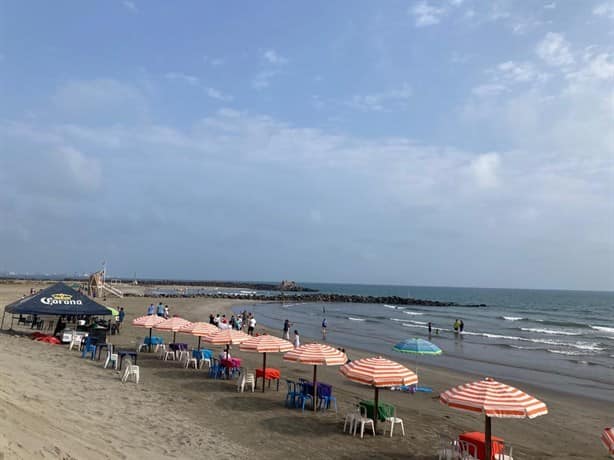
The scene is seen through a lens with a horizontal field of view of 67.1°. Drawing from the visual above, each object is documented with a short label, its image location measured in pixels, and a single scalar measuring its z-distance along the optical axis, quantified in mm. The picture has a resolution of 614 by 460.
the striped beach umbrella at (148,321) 16797
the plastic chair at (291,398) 11359
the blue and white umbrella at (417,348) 13180
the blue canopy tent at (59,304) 17109
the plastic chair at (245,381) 12629
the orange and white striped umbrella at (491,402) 7055
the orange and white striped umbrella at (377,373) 8980
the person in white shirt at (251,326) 27234
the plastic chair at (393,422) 9641
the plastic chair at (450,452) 8039
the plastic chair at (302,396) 11180
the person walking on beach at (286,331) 27812
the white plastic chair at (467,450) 7864
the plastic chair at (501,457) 7784
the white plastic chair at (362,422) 9430
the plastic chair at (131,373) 12367
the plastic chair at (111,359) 13820
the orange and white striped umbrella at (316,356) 10414
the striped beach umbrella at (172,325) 15793
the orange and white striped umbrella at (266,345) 11930
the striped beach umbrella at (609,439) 6723
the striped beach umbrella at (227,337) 13694
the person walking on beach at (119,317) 22281
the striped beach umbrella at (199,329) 14703
